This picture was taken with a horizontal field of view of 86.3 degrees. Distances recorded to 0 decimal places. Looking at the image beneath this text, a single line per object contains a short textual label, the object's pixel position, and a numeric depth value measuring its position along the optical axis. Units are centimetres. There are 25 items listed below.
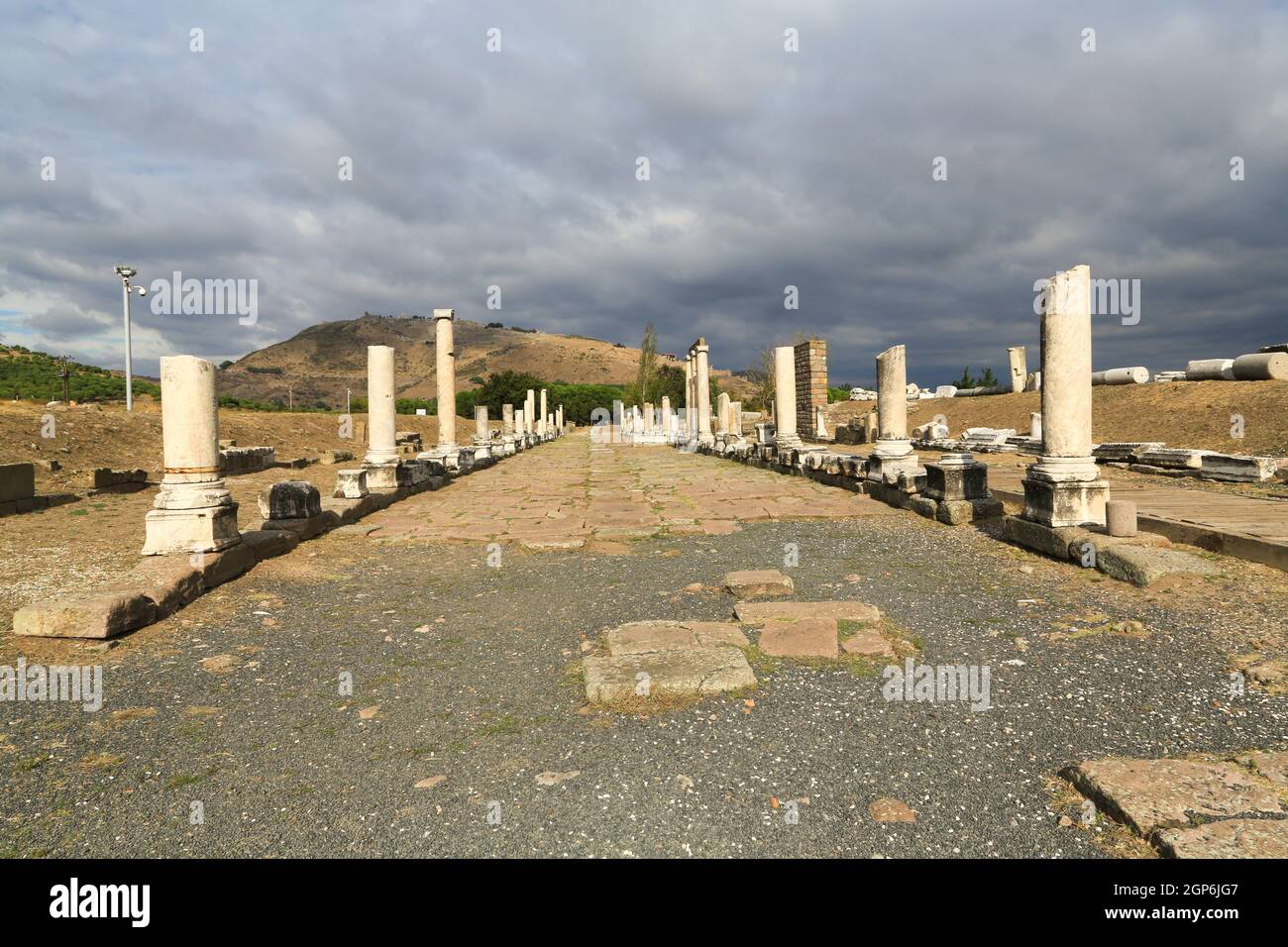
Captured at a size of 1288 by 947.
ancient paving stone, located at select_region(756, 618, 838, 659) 361
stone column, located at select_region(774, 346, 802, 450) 1433
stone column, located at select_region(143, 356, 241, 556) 550
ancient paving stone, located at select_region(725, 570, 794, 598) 480
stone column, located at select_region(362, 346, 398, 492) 1018
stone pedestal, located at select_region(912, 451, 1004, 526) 729
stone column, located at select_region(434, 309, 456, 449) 1444
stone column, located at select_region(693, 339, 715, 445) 2139
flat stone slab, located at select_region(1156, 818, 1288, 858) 190
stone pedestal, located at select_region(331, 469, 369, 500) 879
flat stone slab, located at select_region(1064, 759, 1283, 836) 209
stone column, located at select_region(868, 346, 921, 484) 938
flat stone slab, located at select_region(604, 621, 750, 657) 365
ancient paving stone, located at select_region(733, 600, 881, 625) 413
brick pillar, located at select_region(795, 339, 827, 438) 1823
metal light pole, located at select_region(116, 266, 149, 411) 2145
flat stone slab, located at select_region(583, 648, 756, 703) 312
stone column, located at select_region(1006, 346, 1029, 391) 2623
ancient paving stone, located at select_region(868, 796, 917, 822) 220
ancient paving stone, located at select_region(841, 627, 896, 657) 359
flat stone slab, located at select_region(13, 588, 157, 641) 395
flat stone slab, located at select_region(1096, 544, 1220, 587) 452
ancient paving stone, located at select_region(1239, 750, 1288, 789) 228
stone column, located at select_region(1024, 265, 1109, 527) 593
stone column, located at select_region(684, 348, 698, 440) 2433
